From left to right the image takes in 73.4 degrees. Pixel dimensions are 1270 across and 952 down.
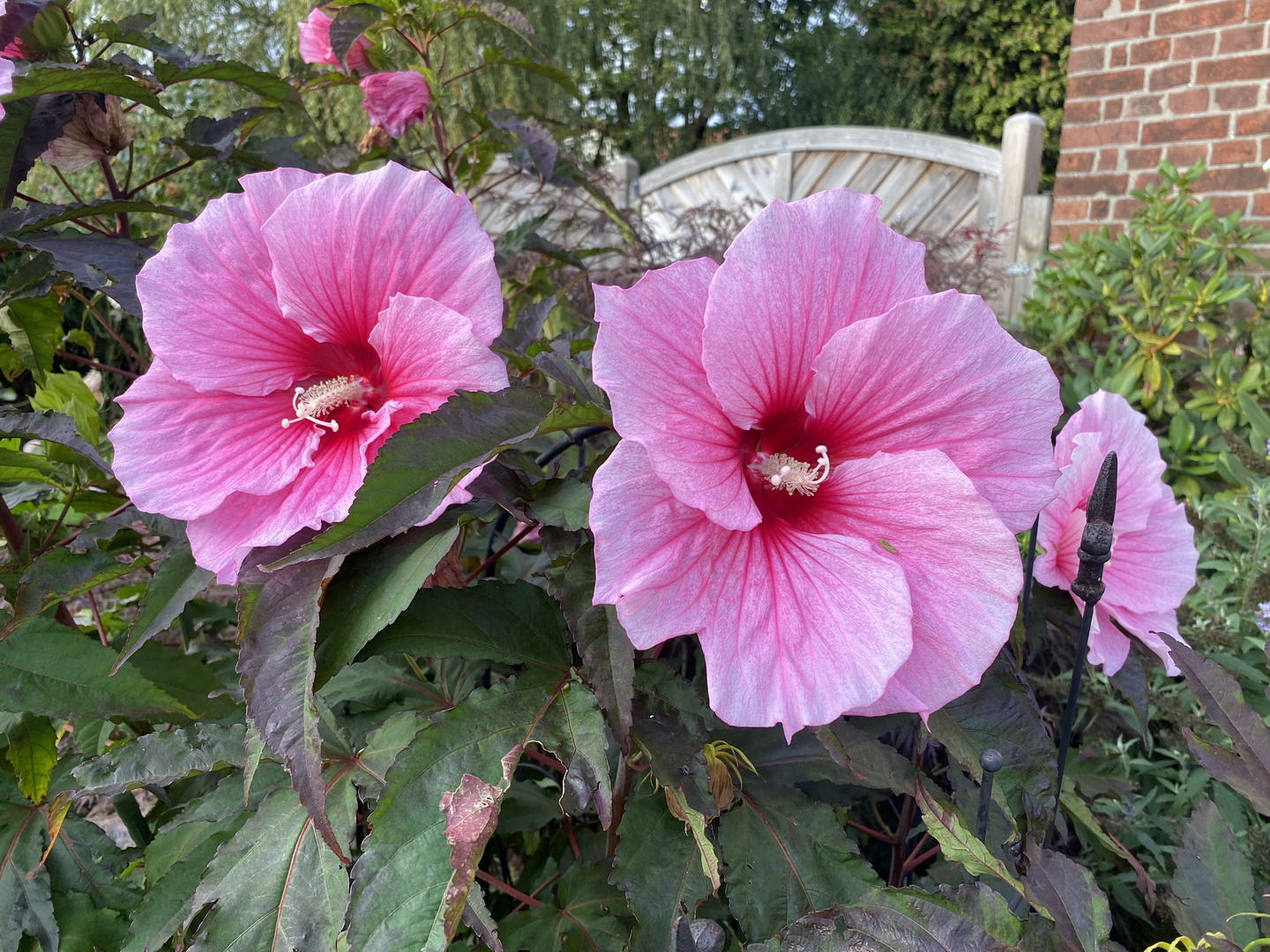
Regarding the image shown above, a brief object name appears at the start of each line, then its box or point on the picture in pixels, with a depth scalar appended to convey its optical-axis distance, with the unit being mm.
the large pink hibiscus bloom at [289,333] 536
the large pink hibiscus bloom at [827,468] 437
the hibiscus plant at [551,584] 454
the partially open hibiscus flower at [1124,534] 645
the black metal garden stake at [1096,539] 506
